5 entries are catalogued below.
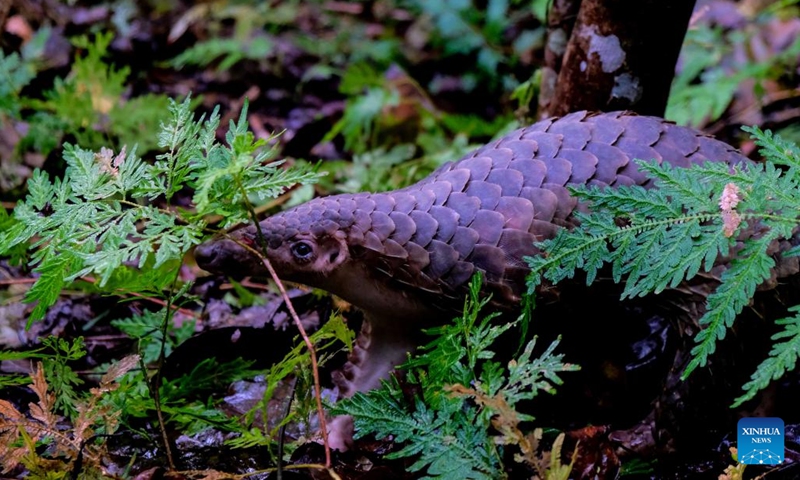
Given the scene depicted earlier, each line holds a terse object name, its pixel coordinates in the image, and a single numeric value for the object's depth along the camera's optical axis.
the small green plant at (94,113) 7.87
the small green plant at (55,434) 3.84
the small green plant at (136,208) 3.69
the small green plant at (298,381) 4.07
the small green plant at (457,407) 3.61
